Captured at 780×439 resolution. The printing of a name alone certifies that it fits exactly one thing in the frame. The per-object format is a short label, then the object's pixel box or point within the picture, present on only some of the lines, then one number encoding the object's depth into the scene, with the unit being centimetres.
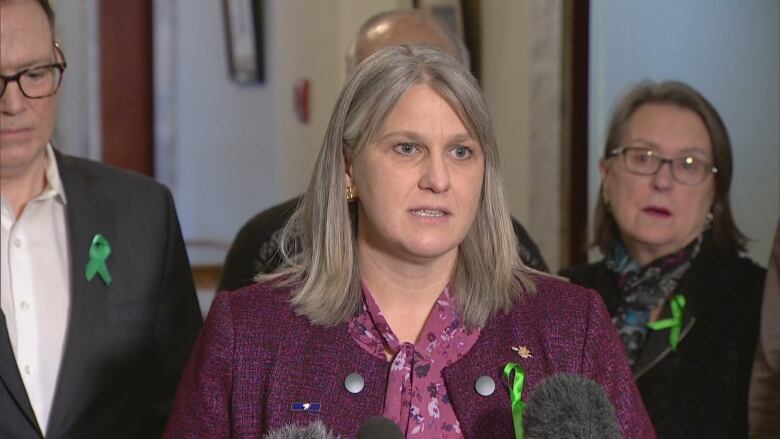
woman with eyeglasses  594
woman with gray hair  445
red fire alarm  1279
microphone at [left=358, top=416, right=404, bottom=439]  352
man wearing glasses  527
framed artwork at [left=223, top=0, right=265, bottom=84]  1494
